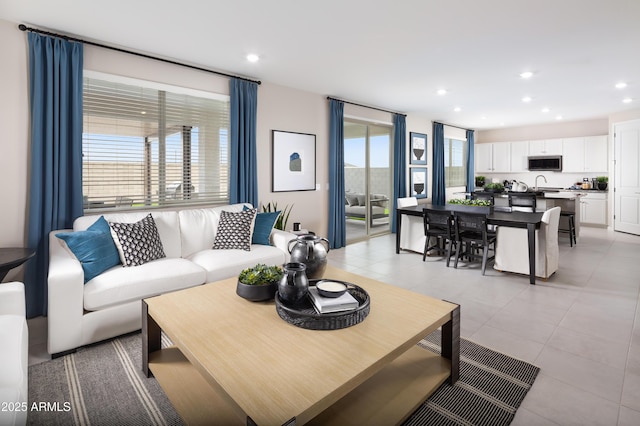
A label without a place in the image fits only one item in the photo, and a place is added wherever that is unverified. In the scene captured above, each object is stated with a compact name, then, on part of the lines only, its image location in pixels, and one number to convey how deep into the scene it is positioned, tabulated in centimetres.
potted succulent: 215
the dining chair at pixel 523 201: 597
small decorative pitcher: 195
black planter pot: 215
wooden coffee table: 135
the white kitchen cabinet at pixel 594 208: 787
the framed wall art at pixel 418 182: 770
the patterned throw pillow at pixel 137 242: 297
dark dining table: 398
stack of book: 189
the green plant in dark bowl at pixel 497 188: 743
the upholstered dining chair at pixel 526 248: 404
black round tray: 180
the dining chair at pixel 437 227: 474
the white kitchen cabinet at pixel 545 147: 862
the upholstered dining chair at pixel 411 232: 546
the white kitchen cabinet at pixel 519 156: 913
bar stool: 607
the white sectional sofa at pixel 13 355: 121
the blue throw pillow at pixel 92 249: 270
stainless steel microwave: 862
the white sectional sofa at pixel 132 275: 240
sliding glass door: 645
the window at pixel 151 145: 352
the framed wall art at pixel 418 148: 760
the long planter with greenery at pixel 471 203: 519
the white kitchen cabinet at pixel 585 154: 797
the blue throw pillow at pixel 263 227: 400
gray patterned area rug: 181
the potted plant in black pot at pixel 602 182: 785
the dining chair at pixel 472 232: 433
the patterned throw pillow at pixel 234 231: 371
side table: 252
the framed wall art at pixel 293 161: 505
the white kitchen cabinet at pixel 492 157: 951
